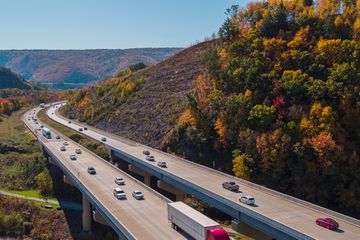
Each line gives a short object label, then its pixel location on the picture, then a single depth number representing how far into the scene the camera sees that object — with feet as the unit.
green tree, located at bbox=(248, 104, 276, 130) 239.91
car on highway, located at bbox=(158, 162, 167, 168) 243.99
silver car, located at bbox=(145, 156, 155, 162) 263.10
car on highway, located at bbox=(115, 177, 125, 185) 209.16
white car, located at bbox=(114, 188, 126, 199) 184.24
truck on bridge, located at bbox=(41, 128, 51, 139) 372.64
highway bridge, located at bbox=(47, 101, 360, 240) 142.41
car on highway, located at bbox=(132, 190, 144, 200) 183.52
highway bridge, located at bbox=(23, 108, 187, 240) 147.02
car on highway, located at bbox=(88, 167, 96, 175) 233.74
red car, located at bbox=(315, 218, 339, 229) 141.90
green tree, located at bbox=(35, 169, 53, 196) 288.92
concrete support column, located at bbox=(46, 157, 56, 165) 308.97
